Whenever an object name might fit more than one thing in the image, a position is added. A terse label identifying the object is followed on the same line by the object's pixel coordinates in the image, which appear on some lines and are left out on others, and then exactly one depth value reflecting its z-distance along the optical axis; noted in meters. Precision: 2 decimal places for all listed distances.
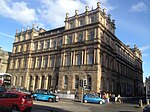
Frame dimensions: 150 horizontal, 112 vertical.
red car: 9.55
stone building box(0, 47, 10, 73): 42.12
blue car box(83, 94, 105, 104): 20.98
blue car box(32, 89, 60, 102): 18.55
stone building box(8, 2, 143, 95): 27.47
